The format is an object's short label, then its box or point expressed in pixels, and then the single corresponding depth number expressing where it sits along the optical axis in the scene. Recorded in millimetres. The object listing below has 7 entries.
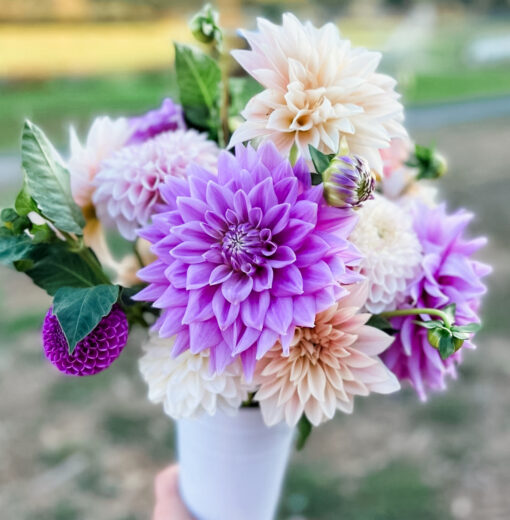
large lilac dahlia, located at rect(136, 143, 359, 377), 426
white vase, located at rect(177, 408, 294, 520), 593
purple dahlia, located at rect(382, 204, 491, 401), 513
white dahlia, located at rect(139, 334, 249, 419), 493
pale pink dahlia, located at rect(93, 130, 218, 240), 520
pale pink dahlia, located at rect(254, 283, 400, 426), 471
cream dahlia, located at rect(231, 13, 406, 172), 457
